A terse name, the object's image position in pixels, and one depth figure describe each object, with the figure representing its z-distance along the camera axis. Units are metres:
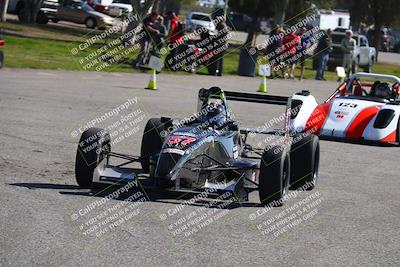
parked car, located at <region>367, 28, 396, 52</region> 75.67
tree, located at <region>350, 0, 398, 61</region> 54.80
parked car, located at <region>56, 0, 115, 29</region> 55.06
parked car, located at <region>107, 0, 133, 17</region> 61.75
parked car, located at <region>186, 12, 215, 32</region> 64.06
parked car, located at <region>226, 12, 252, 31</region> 78.81
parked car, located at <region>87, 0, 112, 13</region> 61.56
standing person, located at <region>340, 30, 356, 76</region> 38.38
